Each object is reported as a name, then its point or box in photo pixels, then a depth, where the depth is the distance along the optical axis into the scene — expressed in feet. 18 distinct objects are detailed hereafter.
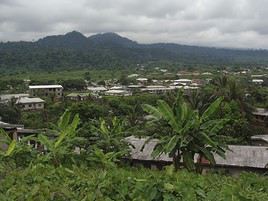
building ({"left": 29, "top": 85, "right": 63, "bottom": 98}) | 245.24
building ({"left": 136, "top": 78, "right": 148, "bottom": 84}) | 327.43
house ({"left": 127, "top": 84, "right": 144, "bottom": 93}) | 262.14
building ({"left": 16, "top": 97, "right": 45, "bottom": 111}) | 197.07
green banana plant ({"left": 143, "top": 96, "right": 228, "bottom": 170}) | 49.08
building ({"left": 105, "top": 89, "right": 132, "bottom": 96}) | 236.04
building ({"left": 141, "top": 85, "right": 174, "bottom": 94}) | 247.03
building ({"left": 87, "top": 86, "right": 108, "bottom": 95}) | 253.85
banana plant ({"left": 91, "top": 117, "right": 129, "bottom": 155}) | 60.64
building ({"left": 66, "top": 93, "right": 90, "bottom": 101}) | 213.46
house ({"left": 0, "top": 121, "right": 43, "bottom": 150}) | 79.51
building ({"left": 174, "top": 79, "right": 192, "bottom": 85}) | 298.06
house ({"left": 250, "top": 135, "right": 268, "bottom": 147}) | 95.79
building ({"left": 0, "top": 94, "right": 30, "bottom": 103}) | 191.77
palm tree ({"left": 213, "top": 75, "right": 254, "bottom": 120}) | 104.94
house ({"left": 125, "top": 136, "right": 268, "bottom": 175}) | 65.62
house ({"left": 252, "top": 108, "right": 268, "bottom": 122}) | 127.07
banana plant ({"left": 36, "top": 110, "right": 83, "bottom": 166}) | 42.47
